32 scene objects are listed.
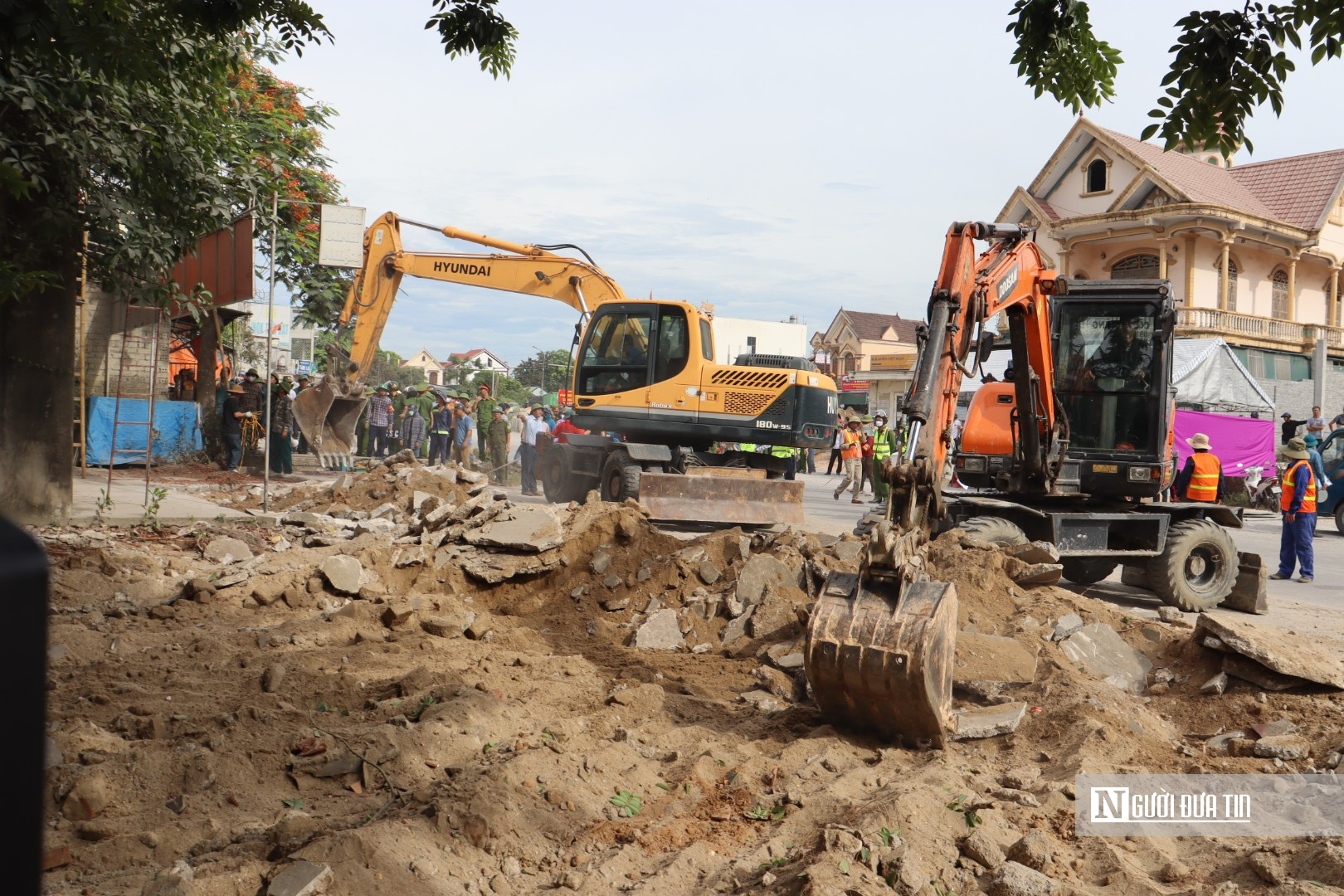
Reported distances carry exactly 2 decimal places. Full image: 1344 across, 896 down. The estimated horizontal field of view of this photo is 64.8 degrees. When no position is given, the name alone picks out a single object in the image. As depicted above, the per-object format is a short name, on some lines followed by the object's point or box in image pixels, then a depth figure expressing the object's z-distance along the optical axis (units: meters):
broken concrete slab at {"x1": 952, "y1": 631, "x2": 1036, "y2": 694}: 6.44
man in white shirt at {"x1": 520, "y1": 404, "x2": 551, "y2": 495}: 20.79
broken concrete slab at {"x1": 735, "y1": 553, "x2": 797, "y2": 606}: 8.26
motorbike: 23.00
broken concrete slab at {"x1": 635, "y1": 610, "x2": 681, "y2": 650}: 7.89
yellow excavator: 13.27
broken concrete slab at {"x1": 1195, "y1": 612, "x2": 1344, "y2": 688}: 6.31
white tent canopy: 23.11
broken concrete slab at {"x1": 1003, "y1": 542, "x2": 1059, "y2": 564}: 8.66
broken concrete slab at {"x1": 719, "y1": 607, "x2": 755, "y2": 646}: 7.86
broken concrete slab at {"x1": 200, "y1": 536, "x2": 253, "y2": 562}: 9.55
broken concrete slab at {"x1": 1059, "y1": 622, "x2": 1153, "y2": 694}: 6.92
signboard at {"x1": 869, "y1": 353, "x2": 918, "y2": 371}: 48.88
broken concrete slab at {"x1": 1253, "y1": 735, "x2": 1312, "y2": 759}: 5.39
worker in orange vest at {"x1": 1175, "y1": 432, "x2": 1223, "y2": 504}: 11.48
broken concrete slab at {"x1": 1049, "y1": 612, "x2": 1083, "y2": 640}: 7.21
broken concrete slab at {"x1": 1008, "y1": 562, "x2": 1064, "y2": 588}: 8.21
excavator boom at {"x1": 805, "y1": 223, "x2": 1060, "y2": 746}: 5.11
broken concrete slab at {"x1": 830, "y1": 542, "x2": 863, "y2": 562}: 8.70
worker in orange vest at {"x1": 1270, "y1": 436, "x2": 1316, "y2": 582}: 11.83
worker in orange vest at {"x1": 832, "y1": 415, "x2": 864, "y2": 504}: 22.70
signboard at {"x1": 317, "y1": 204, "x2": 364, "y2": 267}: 12.79
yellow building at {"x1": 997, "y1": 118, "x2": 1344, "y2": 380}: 31.50
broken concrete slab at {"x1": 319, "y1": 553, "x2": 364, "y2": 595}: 8.45
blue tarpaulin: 18.30
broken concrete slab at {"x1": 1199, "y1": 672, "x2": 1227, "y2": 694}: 6.44
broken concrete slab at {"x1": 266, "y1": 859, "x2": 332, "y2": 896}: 3.35
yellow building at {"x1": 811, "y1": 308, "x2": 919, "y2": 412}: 52.28
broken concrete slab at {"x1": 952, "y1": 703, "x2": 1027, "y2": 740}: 5.54
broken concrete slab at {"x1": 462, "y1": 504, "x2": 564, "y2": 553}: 9.78
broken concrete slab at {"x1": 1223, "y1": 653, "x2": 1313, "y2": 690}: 6.34
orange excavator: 7.83
